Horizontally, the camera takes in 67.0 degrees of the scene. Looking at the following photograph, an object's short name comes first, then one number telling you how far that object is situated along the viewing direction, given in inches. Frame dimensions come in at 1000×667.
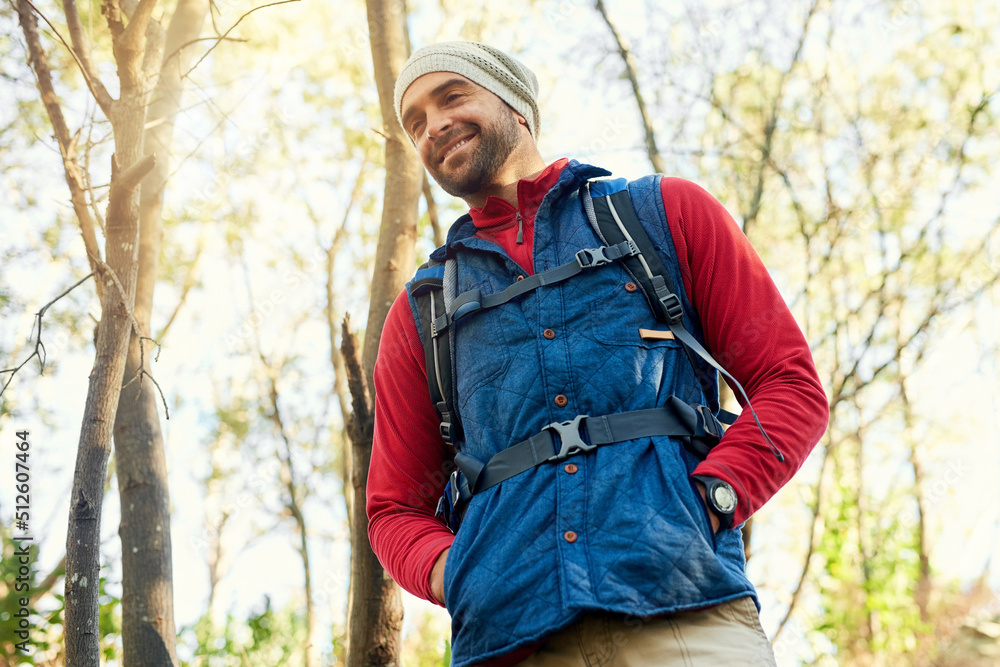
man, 64.3
